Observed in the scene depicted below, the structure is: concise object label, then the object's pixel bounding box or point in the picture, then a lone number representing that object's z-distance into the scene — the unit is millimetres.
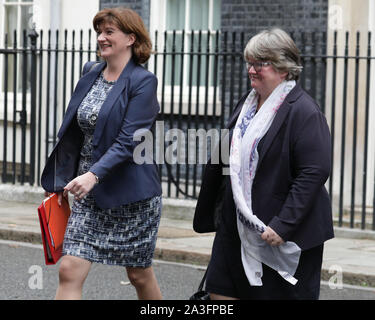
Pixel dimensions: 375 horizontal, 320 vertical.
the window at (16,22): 15047
